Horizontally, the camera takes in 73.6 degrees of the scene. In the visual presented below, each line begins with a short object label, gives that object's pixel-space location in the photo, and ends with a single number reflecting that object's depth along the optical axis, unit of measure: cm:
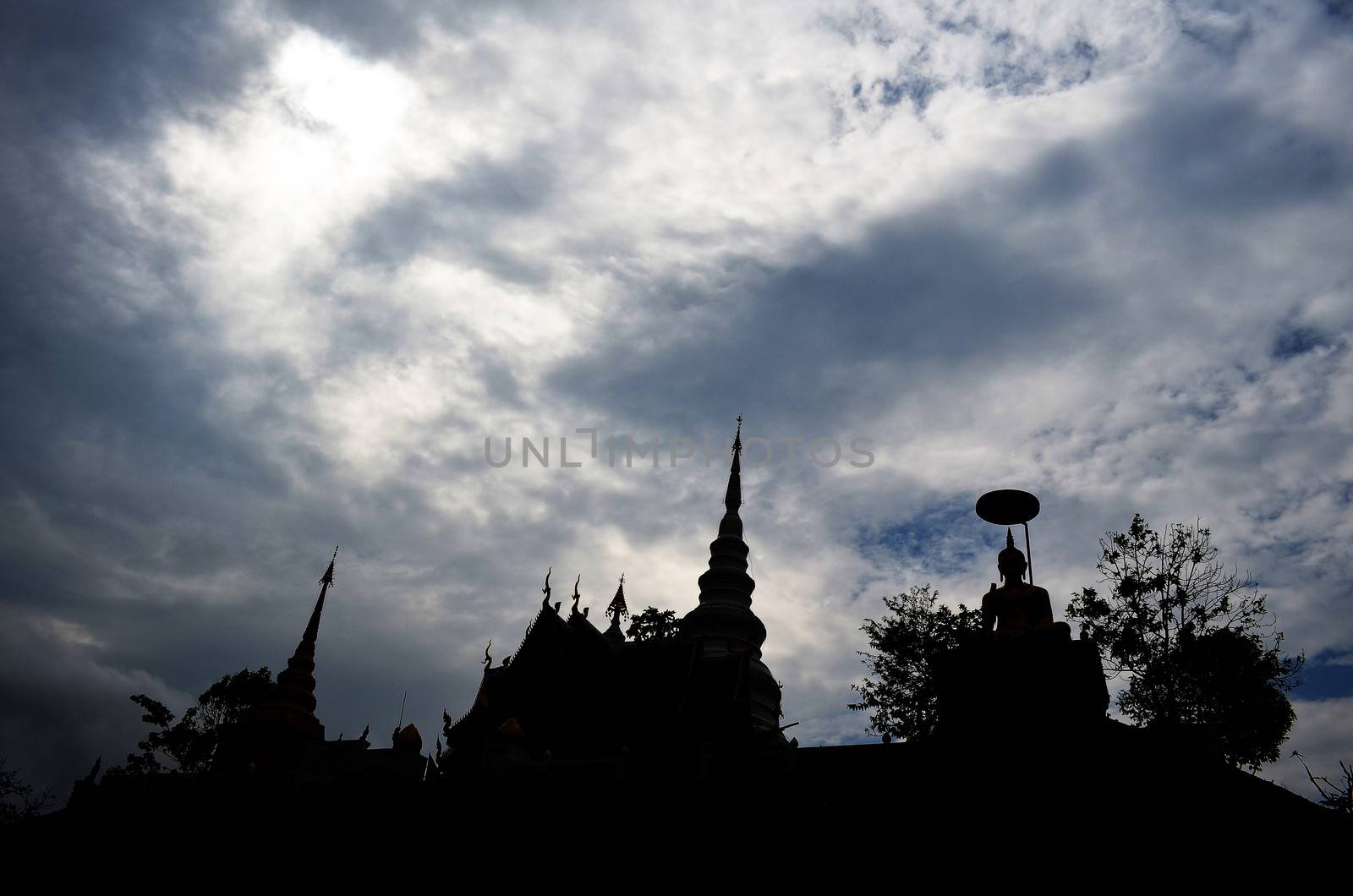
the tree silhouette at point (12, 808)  4275
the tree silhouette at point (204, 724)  4106
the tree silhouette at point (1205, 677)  2683
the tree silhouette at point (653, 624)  4247
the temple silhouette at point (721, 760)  1634
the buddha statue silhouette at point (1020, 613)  1884
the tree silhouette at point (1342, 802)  1855
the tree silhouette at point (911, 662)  3444
